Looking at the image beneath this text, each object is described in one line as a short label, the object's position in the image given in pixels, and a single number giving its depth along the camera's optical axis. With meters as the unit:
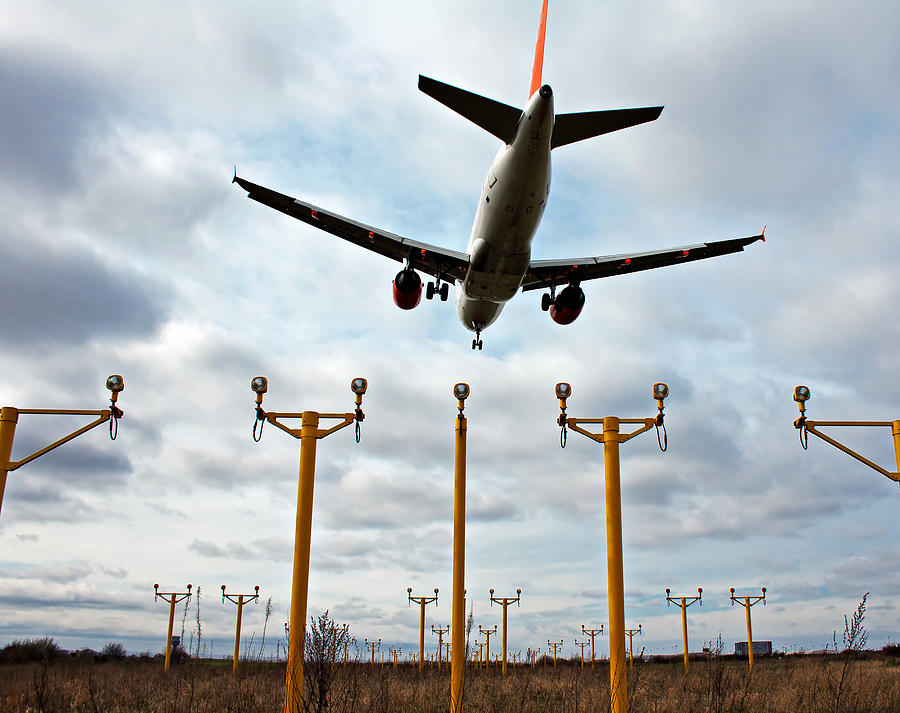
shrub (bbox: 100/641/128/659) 46.95
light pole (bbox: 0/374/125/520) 11.26
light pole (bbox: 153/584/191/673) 34.41
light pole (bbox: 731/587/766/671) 37.12
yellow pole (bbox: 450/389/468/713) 11.52
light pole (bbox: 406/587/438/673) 37.12
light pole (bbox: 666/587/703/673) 37.41
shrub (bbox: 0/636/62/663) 41.78
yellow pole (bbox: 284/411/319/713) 9.71
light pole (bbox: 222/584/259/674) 30.03
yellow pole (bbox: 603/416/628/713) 10.49
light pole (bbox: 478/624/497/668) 41.76
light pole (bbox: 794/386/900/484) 13.19
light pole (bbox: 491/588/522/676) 37.31
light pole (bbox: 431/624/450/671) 44.04
